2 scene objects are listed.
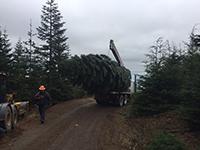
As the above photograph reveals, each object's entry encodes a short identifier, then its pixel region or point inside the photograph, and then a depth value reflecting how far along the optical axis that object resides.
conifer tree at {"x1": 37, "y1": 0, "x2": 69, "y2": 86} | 14.64
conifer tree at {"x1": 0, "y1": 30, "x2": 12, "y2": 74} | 12.42
